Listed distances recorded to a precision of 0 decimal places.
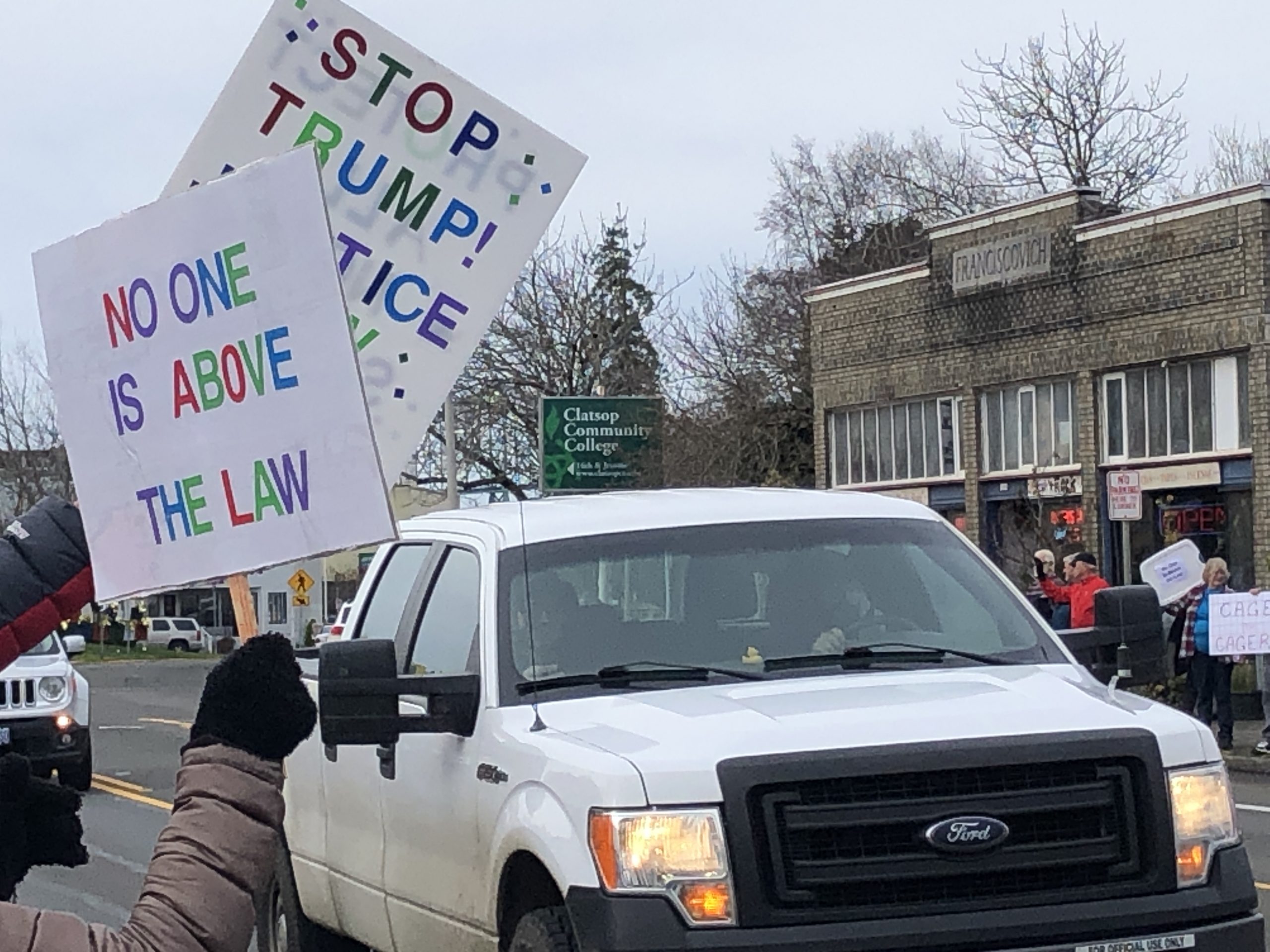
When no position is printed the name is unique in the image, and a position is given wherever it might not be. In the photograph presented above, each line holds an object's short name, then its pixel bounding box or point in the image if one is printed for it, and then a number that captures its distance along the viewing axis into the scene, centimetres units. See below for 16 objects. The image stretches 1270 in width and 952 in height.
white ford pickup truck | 509
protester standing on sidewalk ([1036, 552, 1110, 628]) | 1883
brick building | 2806
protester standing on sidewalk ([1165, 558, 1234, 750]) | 1911
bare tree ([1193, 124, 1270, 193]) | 5731
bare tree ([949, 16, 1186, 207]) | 5072
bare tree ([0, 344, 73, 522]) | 6444
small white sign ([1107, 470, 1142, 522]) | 2316
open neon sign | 2869
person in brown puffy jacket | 267
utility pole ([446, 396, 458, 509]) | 3312
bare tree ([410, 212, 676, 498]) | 4197
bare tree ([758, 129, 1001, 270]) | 6059
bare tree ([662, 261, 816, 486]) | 4272
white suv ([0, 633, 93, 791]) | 1694
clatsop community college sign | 3422
